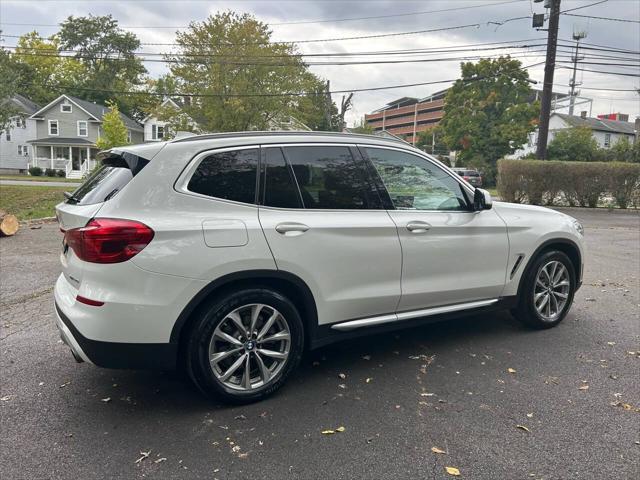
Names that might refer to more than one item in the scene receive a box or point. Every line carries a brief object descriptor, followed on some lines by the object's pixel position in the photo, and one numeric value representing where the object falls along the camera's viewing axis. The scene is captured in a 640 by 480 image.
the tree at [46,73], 58.68
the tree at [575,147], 41.69
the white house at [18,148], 47.31
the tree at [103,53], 63.22
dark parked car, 32.47
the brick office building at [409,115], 112.71
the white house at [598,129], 57.08
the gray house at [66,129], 46.56
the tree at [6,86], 20.00
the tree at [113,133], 28.86
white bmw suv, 2.89
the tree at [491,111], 43.97
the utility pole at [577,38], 21.97
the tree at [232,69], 29.30
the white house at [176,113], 31.44
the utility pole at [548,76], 20.89
